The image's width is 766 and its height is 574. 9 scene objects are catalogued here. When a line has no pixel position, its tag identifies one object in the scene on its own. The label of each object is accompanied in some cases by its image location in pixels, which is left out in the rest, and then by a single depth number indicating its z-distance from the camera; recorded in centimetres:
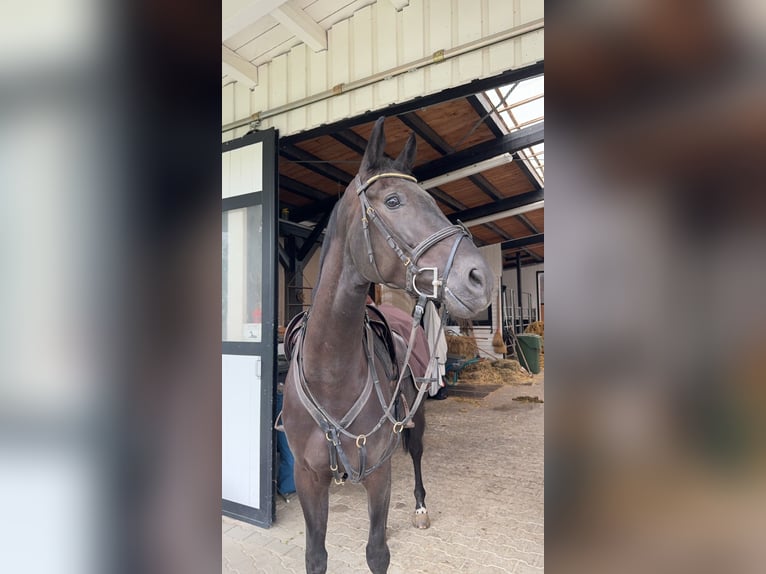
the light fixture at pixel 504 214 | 670
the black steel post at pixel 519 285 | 1149
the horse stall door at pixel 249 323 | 255
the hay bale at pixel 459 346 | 838
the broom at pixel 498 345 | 944
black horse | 122
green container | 865
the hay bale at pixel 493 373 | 777
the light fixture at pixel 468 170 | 447
